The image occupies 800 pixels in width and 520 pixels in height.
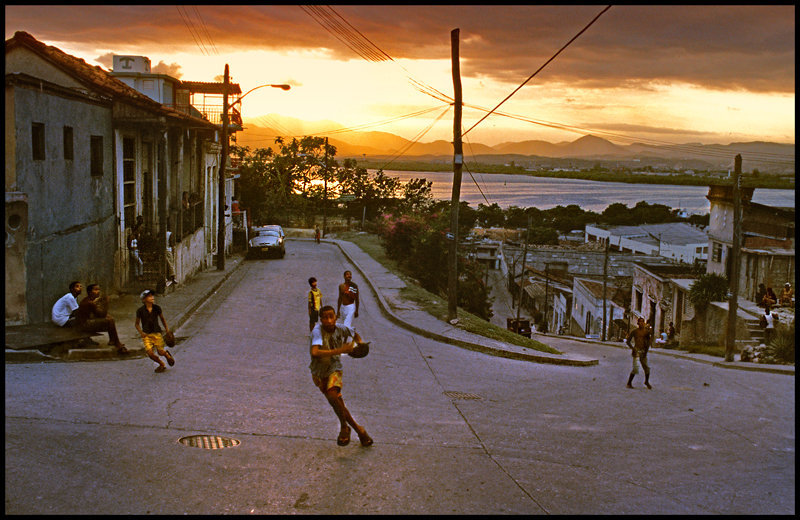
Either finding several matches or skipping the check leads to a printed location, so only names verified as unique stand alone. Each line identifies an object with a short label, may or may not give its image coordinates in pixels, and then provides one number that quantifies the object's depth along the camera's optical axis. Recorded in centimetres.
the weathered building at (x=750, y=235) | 3238
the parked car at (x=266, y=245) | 3619
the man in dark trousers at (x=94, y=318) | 1319
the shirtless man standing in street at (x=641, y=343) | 1551
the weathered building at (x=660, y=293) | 3528
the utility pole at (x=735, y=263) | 2355
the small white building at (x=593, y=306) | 4734
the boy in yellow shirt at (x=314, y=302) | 1583
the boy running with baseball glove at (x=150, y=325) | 1198
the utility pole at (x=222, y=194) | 2780
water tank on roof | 3669
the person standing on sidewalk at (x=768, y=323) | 2594
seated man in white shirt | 1320
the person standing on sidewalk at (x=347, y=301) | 1518
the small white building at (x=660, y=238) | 7656
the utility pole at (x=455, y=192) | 1987
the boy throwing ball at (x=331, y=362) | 812
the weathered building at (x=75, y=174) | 1320
